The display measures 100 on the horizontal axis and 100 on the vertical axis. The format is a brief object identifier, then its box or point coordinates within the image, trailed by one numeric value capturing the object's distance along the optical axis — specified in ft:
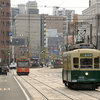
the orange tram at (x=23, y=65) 214.28
